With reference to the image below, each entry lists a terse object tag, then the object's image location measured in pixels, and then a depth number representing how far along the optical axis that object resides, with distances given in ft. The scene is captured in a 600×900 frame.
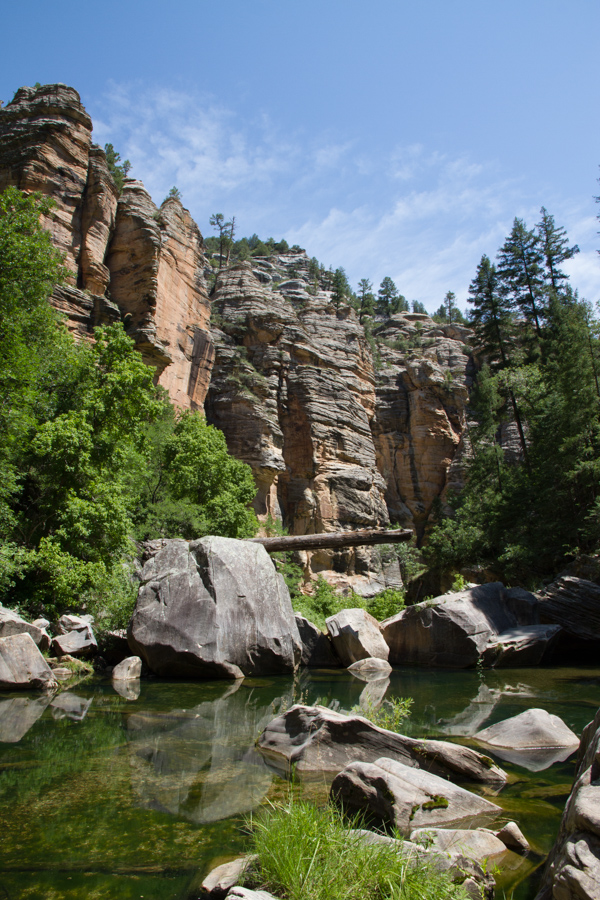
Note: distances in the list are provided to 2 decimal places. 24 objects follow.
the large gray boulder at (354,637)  56.95
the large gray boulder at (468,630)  52.75
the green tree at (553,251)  123.95
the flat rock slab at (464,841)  11.67
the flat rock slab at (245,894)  8.92
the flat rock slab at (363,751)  18.81
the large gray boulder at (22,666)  33.30
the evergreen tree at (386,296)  265.95
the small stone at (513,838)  13.30
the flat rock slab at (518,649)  52.34
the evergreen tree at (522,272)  119.55
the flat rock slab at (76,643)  42.86
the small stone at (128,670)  41.19
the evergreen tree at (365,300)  218.01
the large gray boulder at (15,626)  35.76
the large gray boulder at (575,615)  56.29
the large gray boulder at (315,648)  57.26
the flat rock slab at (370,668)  50.96
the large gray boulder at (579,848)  7.66
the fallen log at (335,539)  63.10
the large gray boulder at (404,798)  14.39
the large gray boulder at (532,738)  22.97
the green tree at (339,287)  188.65
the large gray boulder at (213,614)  42.42
